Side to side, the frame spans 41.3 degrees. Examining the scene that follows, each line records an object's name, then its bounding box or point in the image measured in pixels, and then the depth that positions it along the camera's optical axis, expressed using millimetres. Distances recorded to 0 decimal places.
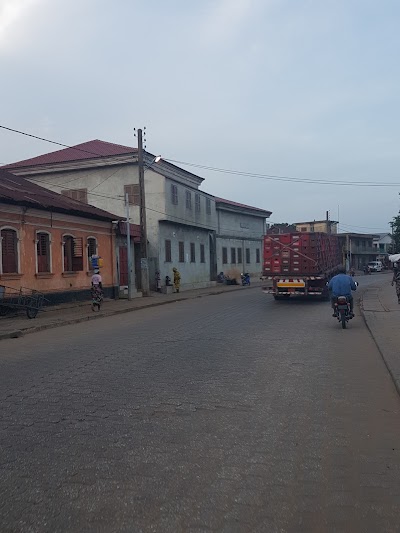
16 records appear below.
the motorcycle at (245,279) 41500
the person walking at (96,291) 20031
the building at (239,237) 44594
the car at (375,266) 75875
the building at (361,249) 81938
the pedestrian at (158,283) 31750
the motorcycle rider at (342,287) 13656
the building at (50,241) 18844
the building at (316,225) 78275
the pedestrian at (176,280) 32531
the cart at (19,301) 17258
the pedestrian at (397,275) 20312
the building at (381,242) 91538
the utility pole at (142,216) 25375
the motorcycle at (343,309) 13594
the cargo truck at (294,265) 21562
